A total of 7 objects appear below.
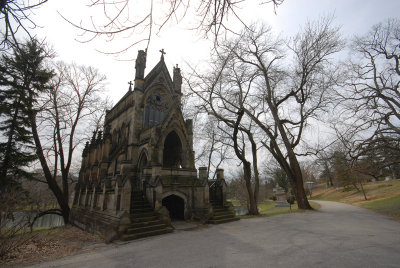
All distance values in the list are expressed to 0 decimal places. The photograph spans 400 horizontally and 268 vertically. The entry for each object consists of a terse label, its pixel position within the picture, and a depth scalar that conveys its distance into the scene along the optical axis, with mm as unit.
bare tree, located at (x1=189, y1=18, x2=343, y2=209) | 15672
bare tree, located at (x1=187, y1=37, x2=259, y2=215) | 15180
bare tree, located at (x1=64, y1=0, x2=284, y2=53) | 2441
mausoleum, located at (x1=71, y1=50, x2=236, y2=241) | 10398
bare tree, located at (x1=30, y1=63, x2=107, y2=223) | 15156
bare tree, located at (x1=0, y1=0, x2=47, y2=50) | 2340
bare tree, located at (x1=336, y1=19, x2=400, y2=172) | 10508
